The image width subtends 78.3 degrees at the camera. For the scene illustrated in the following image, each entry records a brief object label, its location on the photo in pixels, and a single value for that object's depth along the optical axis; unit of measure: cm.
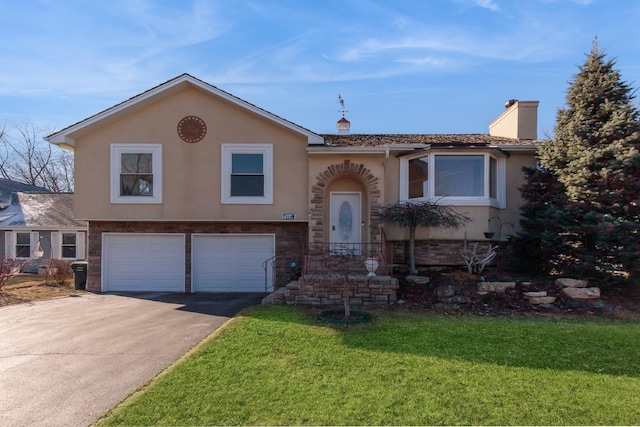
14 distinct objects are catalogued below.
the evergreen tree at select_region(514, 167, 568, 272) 1035
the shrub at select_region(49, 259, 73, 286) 1458
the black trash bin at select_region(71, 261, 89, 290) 1339
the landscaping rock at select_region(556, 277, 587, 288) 966
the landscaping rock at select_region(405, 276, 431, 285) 1058
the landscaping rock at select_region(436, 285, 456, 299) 960
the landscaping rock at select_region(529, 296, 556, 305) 923
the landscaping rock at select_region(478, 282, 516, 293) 962
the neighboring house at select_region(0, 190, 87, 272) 1930
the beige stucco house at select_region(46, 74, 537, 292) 1197
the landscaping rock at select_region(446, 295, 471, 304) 930
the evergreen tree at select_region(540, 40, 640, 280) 940
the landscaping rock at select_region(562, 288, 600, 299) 941
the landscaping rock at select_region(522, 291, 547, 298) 932
